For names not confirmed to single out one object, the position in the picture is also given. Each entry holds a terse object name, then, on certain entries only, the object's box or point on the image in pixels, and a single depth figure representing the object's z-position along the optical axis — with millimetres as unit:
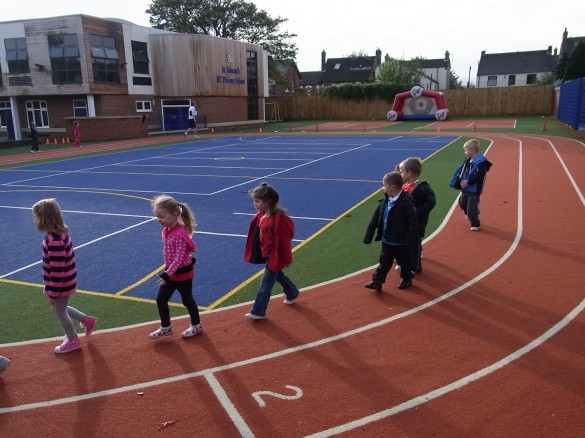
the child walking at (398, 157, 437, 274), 7113
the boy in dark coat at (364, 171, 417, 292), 6547
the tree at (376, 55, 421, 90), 68750
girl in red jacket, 5871
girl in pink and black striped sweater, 5184
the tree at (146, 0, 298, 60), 65625
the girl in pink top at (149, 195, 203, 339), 5371
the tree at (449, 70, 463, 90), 97262
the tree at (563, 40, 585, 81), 40375
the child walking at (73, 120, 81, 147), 32438
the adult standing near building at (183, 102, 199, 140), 35425
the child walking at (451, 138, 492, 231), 9117
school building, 36250
